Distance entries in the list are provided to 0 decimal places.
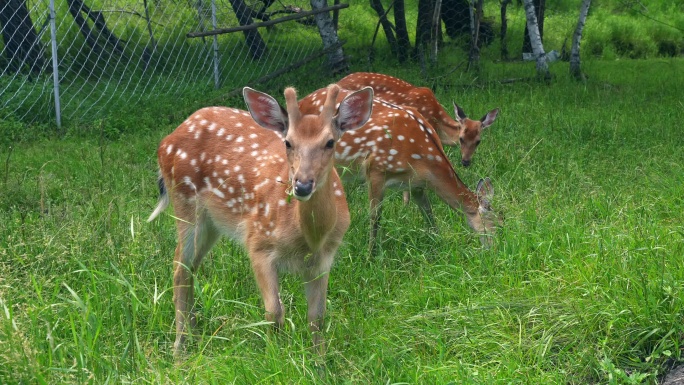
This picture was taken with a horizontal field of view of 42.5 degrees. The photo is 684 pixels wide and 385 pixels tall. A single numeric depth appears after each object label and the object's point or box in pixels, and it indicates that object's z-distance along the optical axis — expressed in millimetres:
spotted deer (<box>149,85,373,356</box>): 4035
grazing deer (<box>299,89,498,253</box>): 6047
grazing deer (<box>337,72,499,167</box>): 8320
